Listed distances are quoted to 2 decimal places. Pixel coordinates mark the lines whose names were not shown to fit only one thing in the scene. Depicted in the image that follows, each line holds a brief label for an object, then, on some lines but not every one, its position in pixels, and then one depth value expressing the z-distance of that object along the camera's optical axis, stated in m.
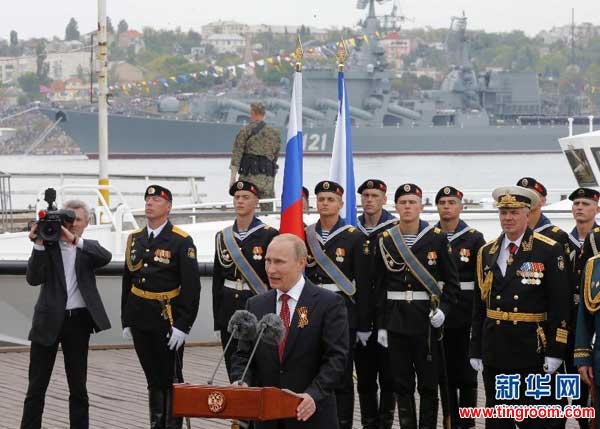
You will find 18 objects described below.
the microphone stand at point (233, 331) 8.54
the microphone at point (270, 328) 8.64
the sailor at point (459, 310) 13.69
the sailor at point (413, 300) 12.58
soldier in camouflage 21.00
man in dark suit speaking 9.02
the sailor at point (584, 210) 13.41
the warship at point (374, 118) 149.84
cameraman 12.24
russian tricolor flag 14.74
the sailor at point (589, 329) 10.26
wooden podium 8.39
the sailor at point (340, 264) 12.85
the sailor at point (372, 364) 13.02
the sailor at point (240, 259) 13.19
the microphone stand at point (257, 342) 8.64
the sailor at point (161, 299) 12.80
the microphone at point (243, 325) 8.62
